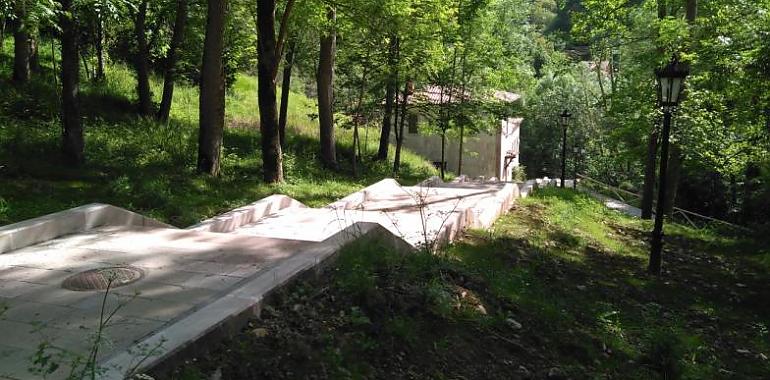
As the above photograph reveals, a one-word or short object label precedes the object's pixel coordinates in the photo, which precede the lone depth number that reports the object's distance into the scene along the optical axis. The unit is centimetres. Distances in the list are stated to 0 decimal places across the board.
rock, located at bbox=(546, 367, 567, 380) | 462
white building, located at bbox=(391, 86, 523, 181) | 3588
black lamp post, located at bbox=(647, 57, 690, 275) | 978
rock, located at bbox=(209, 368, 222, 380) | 345
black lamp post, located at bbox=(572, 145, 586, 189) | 4556
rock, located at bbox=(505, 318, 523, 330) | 537
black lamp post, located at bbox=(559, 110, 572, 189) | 2529
